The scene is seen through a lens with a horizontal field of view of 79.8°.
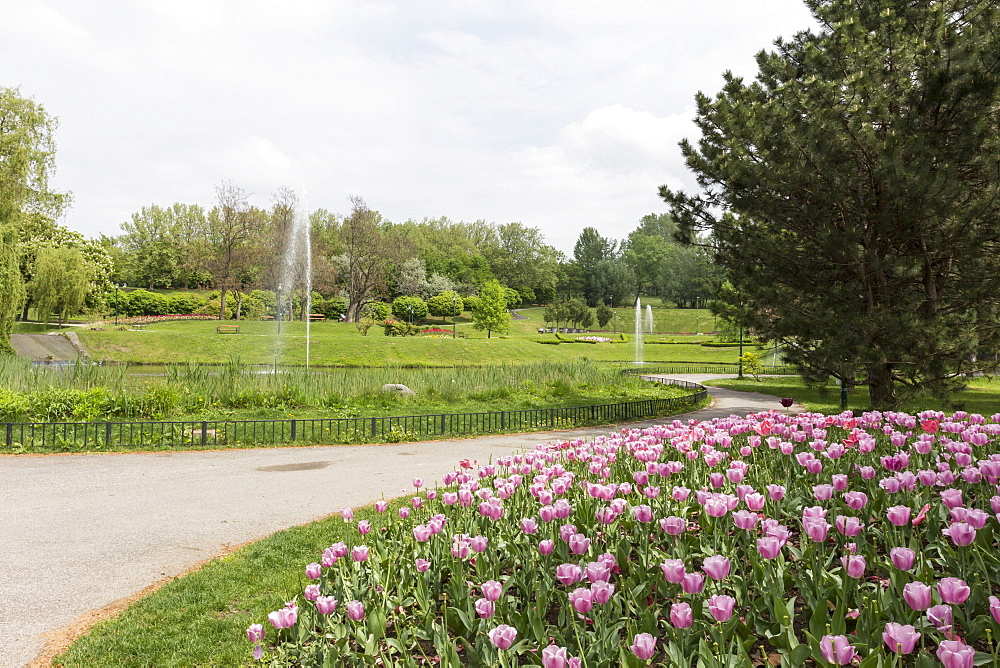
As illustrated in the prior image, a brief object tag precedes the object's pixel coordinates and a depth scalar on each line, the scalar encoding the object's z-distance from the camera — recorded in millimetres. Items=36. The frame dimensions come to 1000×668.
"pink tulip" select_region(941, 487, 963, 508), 2809
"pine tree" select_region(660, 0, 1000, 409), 10297
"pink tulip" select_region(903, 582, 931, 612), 1925
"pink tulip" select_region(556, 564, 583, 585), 2504
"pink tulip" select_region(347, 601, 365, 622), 2650
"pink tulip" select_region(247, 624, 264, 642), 2733
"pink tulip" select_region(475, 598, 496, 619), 2473
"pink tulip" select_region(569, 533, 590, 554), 2809
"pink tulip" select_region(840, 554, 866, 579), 2250
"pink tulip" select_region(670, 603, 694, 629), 2027
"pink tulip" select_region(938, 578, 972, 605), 1953
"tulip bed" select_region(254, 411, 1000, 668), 2314
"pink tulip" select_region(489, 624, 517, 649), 2182
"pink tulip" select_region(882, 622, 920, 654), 1761
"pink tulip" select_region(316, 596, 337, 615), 2725
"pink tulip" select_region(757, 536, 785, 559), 2373
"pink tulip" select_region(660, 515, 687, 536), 2742
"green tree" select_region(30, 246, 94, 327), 35438
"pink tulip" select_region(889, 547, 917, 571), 2197
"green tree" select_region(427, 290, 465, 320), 68562
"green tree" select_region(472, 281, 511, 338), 54594
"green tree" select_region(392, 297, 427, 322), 67938
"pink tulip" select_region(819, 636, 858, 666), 1796
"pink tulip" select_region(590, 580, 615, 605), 2311
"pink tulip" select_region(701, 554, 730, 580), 2270
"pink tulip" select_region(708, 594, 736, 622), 2023
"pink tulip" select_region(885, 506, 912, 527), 2601
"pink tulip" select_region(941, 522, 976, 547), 2344
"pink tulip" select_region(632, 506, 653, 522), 3021
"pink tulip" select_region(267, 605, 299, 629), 2770
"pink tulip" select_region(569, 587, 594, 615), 2213
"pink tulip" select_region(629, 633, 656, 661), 1951
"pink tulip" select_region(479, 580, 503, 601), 2455
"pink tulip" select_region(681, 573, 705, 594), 2223
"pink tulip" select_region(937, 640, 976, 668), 1635
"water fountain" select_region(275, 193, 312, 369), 55634
